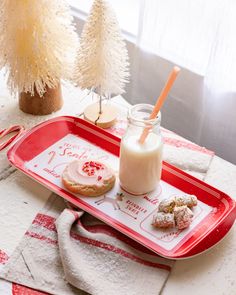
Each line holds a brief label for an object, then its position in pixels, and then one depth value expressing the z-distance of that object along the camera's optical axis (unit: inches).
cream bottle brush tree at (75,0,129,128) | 41.3
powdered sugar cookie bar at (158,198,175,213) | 34.7
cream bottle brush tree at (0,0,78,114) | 40.6
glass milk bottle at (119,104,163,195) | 35.8
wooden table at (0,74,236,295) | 32.1
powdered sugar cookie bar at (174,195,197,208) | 35.2
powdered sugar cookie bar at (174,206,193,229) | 34.2
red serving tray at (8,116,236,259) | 33.9
